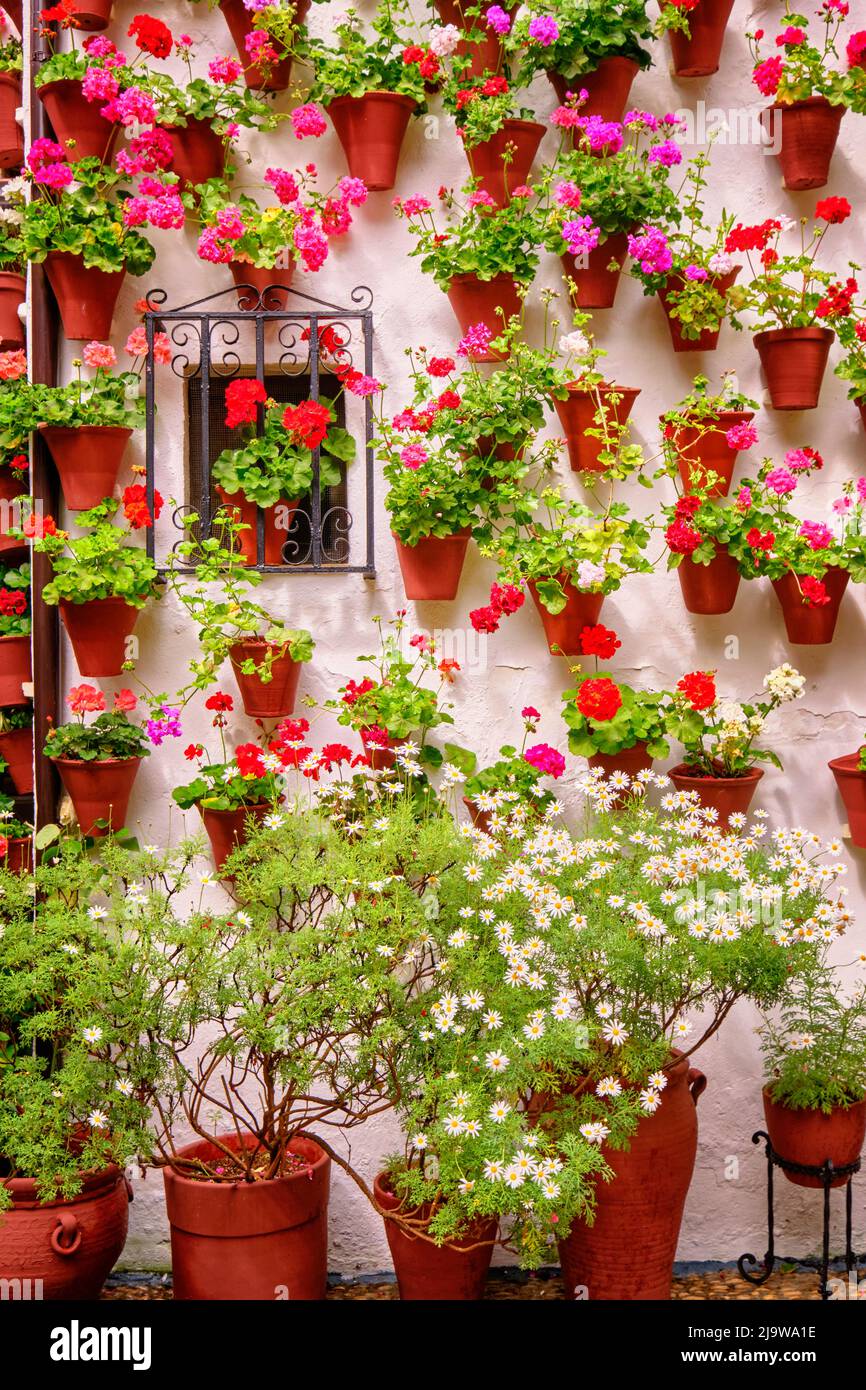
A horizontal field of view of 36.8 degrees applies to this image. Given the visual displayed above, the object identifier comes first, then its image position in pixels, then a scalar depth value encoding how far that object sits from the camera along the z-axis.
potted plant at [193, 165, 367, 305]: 3.63
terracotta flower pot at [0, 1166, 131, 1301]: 3.12
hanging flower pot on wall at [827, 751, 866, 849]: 3.66
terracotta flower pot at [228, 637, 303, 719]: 3.67
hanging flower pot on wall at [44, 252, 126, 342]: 3.71
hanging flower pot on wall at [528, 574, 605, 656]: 3.67
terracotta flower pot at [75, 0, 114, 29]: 3.71
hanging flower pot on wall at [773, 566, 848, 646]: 3.67
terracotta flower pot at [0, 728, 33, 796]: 3.90
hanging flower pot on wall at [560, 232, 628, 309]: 3.71
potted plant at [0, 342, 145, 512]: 3.71
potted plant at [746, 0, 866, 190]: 3.61
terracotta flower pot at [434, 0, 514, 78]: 3.69
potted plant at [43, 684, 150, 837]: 3.67
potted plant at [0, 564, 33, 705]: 3.87
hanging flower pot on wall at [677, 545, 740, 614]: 3.68
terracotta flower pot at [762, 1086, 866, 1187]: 3.43
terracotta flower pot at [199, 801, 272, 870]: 3.65
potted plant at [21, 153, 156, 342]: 3.67
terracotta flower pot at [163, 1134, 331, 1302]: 3.12
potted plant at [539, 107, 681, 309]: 3.59
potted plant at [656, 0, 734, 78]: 3.65
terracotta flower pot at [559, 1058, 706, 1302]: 3.18
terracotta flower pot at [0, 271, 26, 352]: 3.88
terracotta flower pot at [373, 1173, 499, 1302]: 3.17
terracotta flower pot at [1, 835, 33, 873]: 3.78
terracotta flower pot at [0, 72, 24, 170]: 3.91
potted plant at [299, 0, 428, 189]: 3.67
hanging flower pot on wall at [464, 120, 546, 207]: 3.66
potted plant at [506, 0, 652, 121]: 3.57
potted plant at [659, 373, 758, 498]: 3.66
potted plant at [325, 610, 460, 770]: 3.64
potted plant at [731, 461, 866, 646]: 3.58
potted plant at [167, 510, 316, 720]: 3.64
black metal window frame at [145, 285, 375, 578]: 3.76
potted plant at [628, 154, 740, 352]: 3.62
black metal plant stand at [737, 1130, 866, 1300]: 3.42
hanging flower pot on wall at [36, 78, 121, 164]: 3.69
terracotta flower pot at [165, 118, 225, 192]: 3.74
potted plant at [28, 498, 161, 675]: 3.61
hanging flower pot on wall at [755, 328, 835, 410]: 3.68
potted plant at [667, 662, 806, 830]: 3.62
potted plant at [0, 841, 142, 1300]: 2.97
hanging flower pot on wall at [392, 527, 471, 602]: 3.68
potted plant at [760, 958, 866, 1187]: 3.42
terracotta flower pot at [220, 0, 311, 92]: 3.74
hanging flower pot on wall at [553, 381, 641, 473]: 3.69
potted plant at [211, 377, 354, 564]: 3.62
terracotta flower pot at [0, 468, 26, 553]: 3.90
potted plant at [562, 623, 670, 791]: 3.54
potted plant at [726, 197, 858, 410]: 3.62
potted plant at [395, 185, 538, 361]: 3.63
